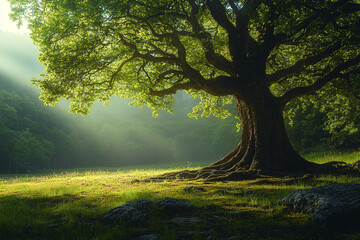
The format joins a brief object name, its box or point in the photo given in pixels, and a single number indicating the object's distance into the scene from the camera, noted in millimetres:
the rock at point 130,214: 5480
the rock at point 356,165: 13972
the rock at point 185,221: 5280
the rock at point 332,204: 4523
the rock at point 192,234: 4355
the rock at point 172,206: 6255
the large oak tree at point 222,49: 11352
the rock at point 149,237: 4424
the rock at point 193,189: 9799
